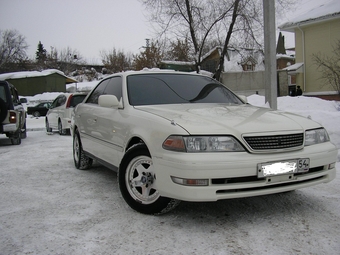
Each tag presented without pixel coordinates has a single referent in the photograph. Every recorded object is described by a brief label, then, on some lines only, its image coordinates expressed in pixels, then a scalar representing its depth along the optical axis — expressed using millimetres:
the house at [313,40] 20675
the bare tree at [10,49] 56219
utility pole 7820
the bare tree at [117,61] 57531
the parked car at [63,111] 11445
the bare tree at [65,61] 65938
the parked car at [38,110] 26469
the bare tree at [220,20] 16984
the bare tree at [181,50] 20047
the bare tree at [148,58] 38250
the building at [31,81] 38062
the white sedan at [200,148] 2852
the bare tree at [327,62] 19016
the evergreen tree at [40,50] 70419
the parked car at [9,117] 8992
